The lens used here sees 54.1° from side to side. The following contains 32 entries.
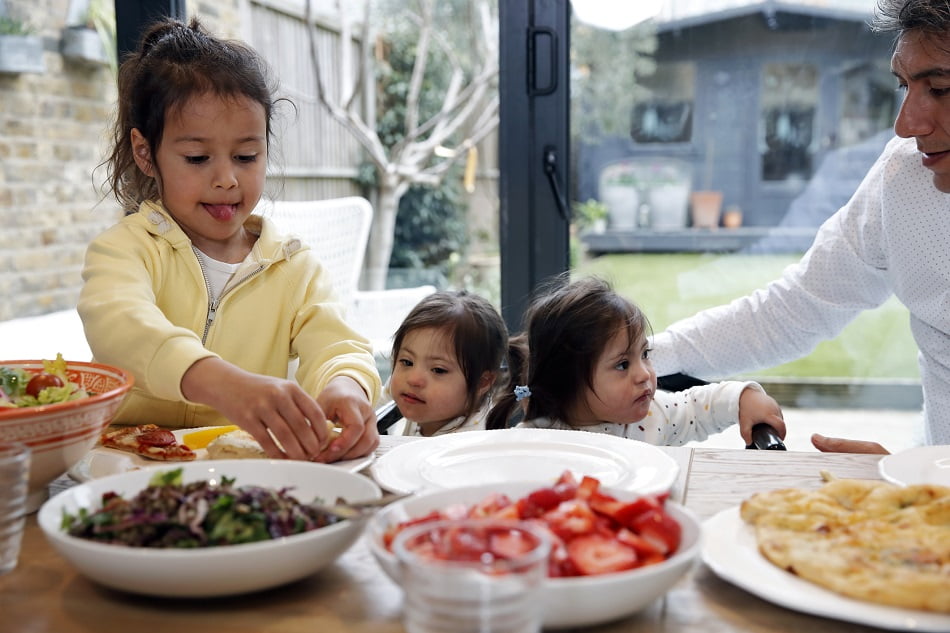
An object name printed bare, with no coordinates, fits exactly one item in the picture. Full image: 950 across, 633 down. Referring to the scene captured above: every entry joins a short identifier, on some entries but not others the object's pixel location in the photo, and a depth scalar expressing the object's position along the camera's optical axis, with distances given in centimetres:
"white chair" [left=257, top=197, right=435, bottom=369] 327
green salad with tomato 116
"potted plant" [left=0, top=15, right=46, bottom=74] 367
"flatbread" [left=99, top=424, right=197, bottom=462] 129
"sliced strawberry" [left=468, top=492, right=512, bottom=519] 91
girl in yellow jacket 161
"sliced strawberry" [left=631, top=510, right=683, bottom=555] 85
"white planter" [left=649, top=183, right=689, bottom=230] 309
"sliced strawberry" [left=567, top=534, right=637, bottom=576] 80
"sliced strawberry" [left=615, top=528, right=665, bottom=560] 83
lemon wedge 138
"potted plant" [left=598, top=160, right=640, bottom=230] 306
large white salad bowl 83
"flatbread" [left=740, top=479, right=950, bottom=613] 81
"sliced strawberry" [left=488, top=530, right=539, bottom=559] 71
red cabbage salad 88
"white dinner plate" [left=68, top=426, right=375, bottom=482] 120
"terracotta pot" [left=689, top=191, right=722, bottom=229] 307
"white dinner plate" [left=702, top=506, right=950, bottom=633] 79
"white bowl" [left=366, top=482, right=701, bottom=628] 76
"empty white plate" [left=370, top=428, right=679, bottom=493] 117
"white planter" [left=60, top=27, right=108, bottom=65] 392
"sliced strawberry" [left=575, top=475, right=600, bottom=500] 93
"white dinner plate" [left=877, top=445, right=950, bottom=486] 117
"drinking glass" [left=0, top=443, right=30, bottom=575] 92
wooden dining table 84
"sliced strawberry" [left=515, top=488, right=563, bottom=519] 92
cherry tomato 119
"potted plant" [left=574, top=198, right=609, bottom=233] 306
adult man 180
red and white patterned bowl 104
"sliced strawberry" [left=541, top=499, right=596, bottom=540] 85
